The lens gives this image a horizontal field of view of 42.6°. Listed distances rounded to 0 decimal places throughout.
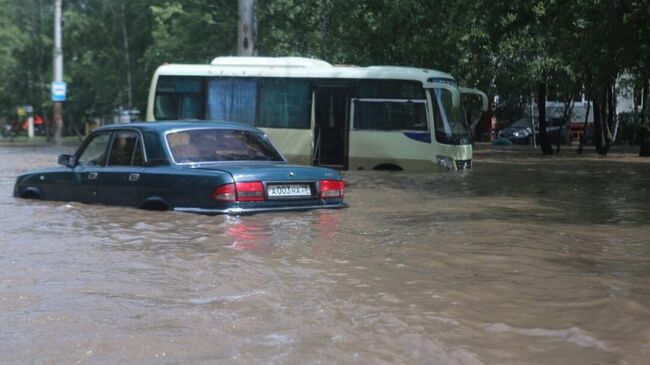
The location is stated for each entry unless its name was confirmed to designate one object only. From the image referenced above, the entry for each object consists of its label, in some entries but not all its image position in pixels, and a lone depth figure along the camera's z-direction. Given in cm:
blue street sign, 3116
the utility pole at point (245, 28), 2203
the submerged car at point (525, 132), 4440
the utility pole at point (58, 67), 3125
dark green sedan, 849
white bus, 1781
